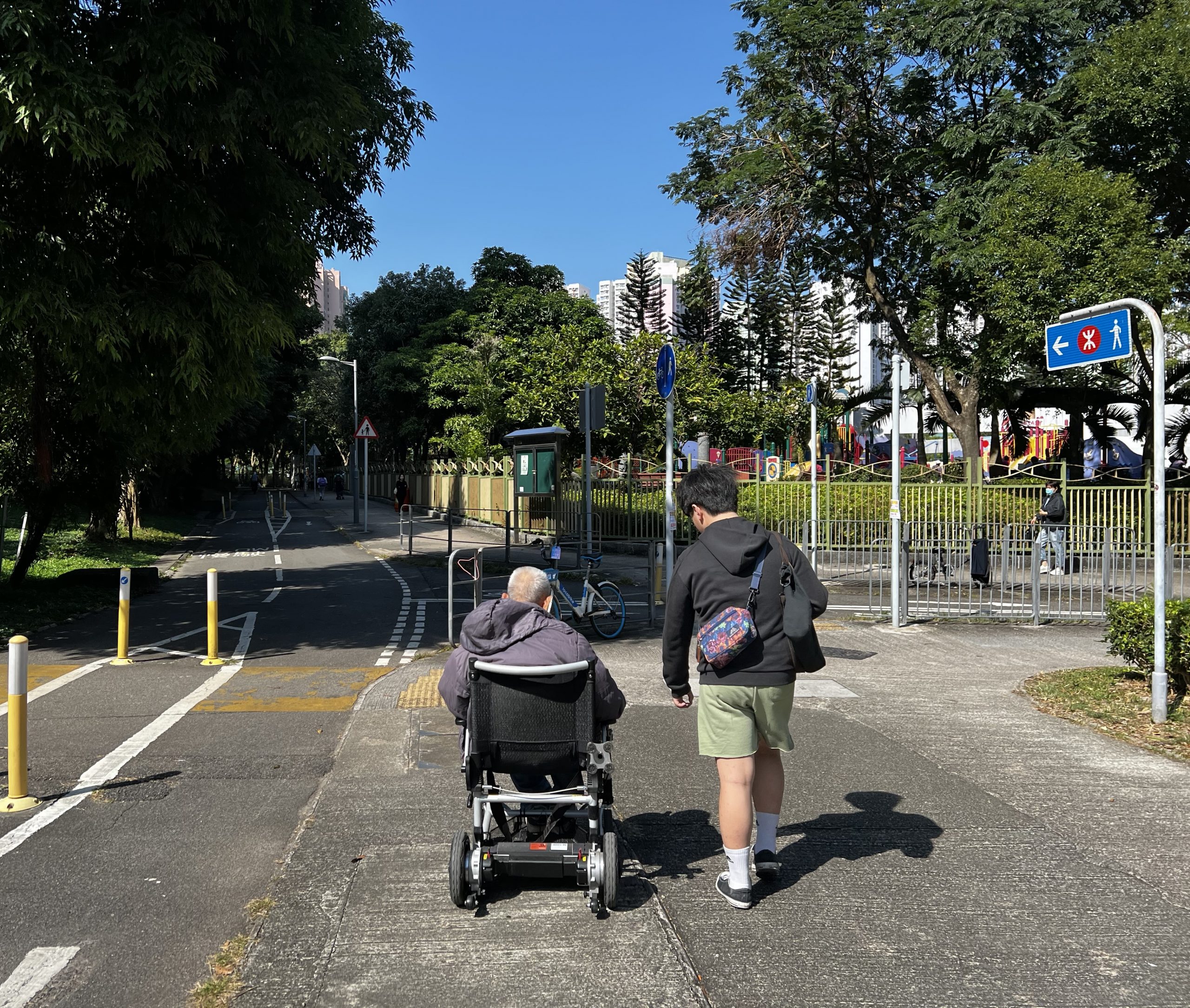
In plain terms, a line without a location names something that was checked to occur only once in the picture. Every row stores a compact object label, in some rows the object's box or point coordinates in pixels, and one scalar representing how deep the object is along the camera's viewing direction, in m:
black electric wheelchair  3.91
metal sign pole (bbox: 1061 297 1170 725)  7.34
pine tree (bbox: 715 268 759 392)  71.06
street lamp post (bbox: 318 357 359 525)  39.28
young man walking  4.02
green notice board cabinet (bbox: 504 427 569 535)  21.62
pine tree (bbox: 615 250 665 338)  71.44
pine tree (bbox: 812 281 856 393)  76.81
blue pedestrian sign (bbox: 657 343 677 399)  10.86
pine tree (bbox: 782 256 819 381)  74.25
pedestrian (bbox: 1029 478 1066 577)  12.98
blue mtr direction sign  7.35
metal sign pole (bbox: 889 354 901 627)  10.98
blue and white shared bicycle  11.79
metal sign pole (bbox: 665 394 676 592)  10.86
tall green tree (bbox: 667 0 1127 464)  21.67
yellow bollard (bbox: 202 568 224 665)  9.77
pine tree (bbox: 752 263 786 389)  70.00
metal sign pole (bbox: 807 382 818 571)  15.22
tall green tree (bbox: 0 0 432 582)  9.16
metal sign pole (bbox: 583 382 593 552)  13.80
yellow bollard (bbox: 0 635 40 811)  5.39
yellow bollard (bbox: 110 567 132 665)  9.52
